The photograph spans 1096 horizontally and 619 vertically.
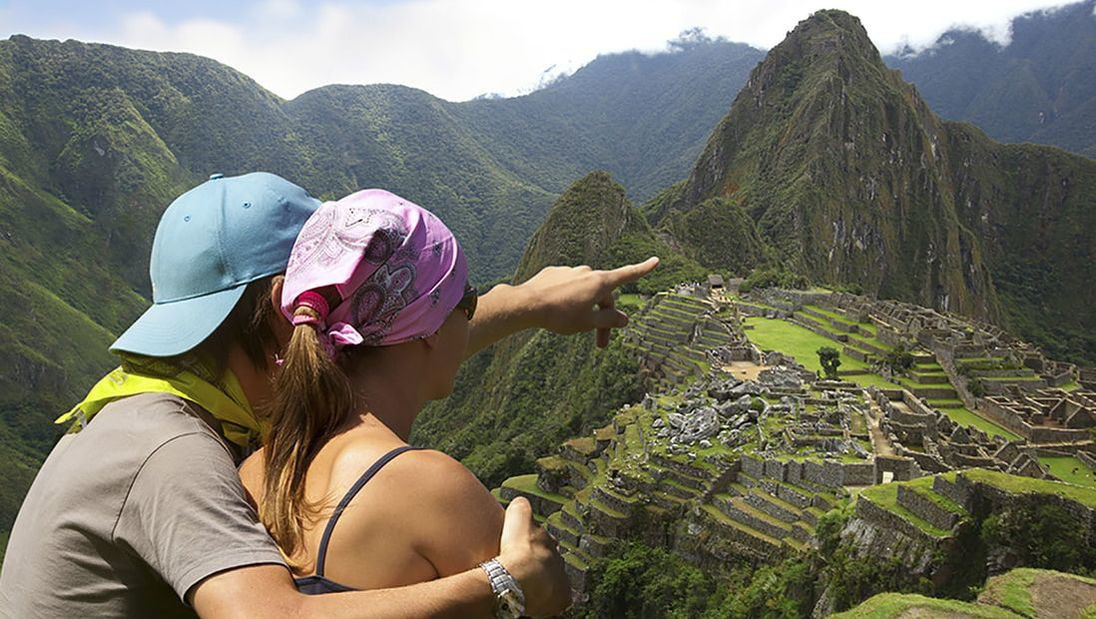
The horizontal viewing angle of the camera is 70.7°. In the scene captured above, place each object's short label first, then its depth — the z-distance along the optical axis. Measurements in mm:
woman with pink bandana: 1765
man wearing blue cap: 1659
